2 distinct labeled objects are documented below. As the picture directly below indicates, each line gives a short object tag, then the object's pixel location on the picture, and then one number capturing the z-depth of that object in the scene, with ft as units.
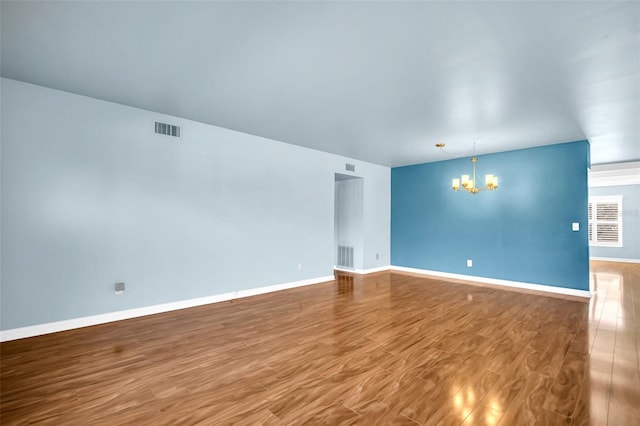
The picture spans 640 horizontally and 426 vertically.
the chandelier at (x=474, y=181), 15.81
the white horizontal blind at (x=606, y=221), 29.17
